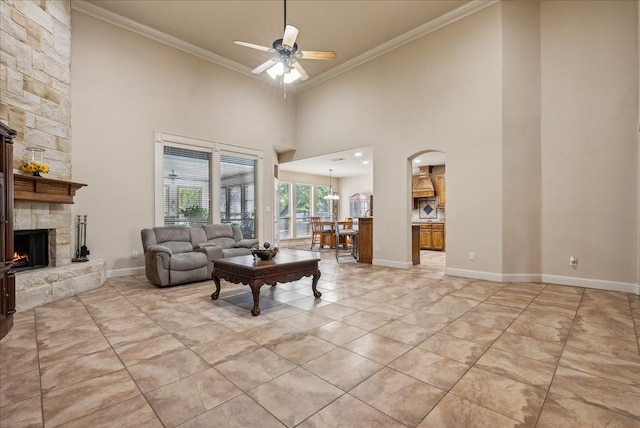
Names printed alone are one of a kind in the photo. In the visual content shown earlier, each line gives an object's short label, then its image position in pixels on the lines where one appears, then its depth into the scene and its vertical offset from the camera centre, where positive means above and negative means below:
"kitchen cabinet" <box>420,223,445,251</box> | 9.45 -0.65
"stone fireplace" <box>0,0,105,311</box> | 3.74 +1.20
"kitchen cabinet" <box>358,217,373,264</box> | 6.94 -0.55
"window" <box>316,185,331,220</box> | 12.50 +0.52
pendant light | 11.52 +0.89
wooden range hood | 9.98 +1.00
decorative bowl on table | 3.79 -0.47
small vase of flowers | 3.89 +0.68
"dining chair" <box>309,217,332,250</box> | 10.05 -0.55
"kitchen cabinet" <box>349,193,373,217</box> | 11.83 +0.42
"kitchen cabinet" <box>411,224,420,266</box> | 6.49 -0.62
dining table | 10.01 -0.59
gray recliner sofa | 4.66 -0.58
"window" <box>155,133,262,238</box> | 6.11 +0.70
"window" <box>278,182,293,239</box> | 11.48 +0.14
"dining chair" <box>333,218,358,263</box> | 7.38 -0.79
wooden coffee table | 3.35 -0.65
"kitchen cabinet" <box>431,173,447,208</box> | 9.83 +0.93
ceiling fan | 3.62 +1.97
